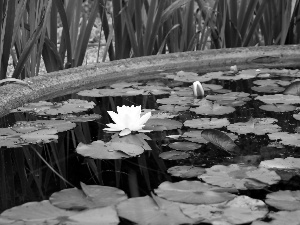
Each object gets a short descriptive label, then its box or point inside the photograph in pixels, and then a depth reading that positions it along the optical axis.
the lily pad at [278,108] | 2.79
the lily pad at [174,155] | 2.38
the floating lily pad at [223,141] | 2.40
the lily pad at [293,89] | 2.98
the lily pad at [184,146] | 2.43
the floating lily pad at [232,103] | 2.85
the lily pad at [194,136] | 2.49
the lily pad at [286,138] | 2.47
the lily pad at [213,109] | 2.77
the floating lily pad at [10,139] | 2.47
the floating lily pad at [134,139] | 2.48
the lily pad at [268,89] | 3.05
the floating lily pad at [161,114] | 2.72
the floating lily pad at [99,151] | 2.37
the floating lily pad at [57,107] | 2.76
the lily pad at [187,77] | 3.20
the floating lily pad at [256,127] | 2.57
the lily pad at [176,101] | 2.87
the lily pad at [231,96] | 2.93
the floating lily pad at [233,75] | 3.24
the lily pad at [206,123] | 2.62
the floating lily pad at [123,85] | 3.08
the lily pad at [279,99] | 2.87
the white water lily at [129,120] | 2.52
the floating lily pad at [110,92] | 2.97
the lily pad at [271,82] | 3.14
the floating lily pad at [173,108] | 2.80
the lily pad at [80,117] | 2.68
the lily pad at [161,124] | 2.60
